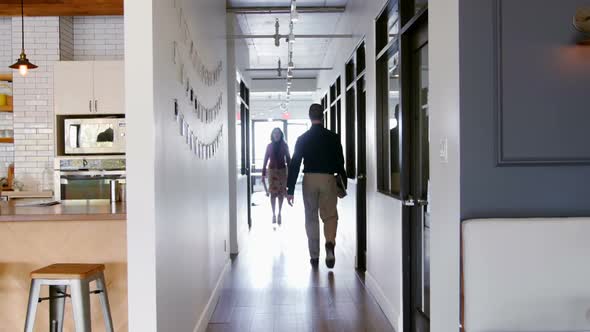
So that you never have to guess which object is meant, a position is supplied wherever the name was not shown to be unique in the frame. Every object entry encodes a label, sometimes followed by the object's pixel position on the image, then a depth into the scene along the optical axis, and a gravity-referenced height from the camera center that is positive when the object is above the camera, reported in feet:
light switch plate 8.92 +0.18
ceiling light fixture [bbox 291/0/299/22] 18.89 +5.21
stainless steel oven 21.34 -0.41
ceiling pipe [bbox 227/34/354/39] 24.02 +5.76
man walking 20.17 -0.39
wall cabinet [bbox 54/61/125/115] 21.36 +3.07
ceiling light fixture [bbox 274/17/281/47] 24.46 +5.71
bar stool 9.74 -2.08
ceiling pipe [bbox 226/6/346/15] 24.95 +7.10
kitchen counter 10.59 -0.90
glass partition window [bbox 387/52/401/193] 14.57 +1.14
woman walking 33.58 -0.17
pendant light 17.70 +3.29
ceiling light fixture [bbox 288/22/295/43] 22.60 +5.20
